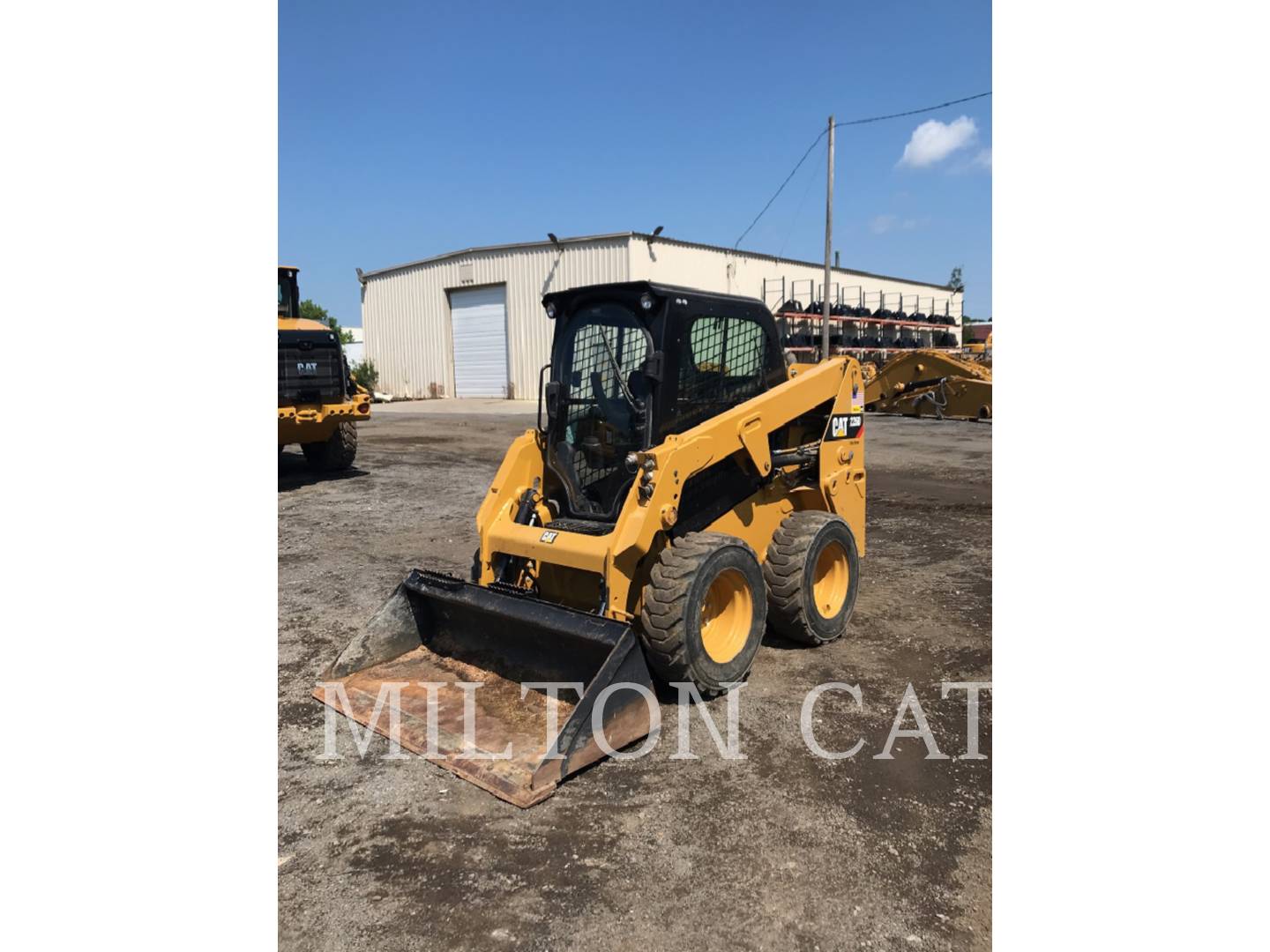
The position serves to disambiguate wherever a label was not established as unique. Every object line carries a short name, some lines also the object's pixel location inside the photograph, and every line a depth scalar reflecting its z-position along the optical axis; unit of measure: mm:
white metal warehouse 24984
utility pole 18719
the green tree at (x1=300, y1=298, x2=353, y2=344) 49406
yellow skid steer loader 3812
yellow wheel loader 10445
